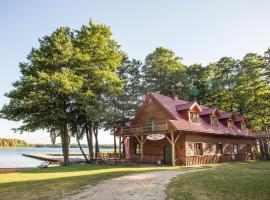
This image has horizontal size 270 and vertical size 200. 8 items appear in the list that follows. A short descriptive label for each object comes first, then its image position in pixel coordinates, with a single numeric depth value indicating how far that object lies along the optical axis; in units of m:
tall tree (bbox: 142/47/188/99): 44.16
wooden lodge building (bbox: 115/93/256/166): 27.84
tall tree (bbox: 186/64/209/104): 48.97
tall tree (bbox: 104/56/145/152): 39.62
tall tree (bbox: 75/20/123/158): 31.33
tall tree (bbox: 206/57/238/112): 45.47
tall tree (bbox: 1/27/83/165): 28.50
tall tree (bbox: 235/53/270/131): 41.84
